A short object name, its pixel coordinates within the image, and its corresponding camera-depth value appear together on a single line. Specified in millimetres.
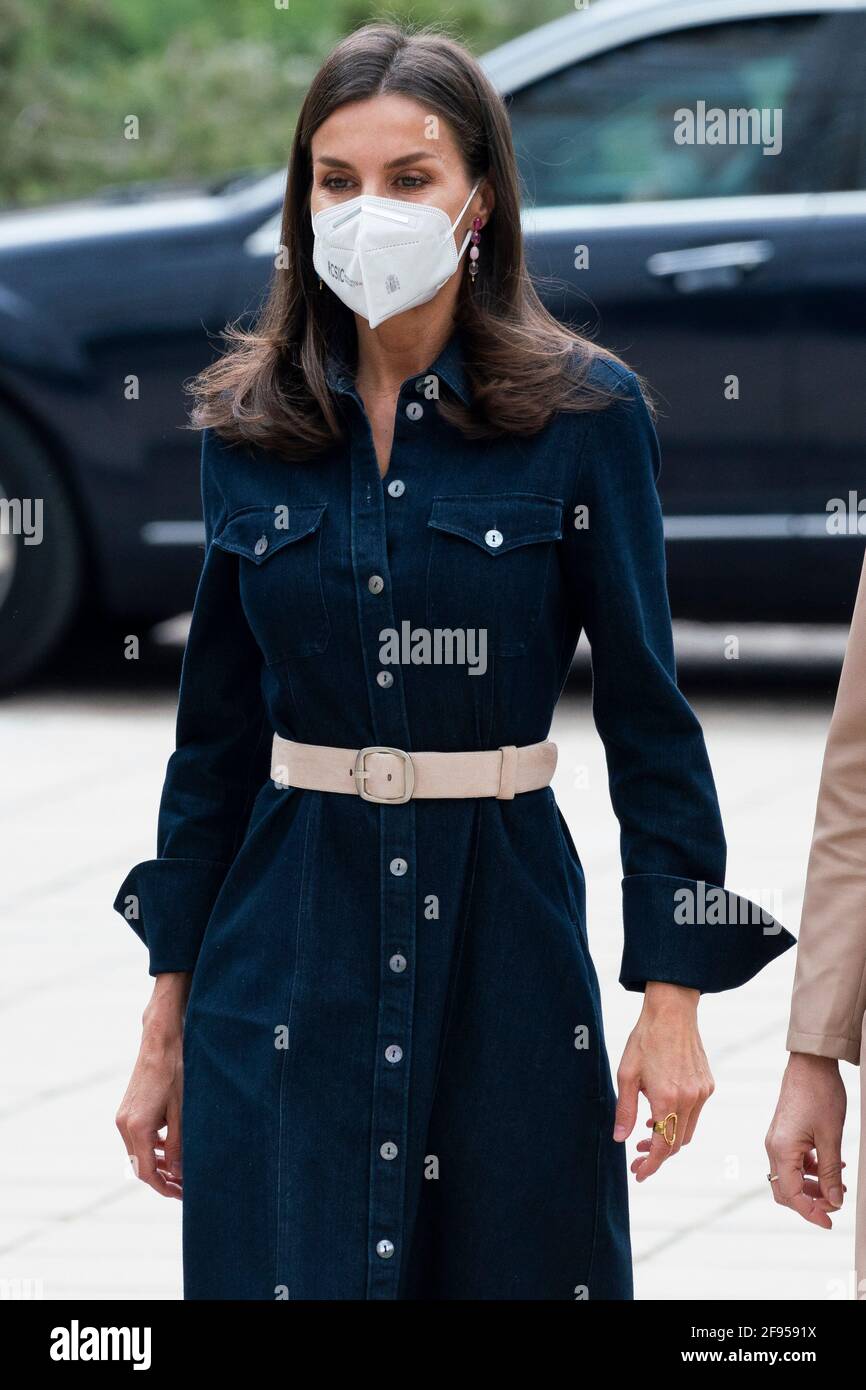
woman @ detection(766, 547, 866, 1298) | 4150
